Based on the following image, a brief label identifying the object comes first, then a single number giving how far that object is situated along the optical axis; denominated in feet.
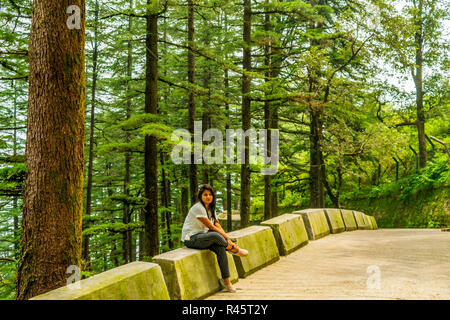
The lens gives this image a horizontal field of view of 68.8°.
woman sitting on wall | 16.52
